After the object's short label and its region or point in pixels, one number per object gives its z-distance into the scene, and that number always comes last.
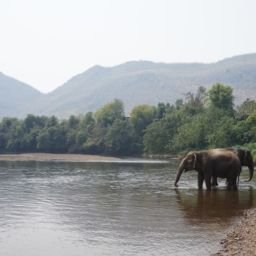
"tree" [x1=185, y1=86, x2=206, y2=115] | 106.67
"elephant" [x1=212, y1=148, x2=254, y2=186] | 35.25
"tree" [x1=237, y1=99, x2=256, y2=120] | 88.80
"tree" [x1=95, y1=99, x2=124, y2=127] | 123.12
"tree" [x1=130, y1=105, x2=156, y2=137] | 116.86
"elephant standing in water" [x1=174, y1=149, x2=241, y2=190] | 31.23
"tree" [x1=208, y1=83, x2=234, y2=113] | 93.70
